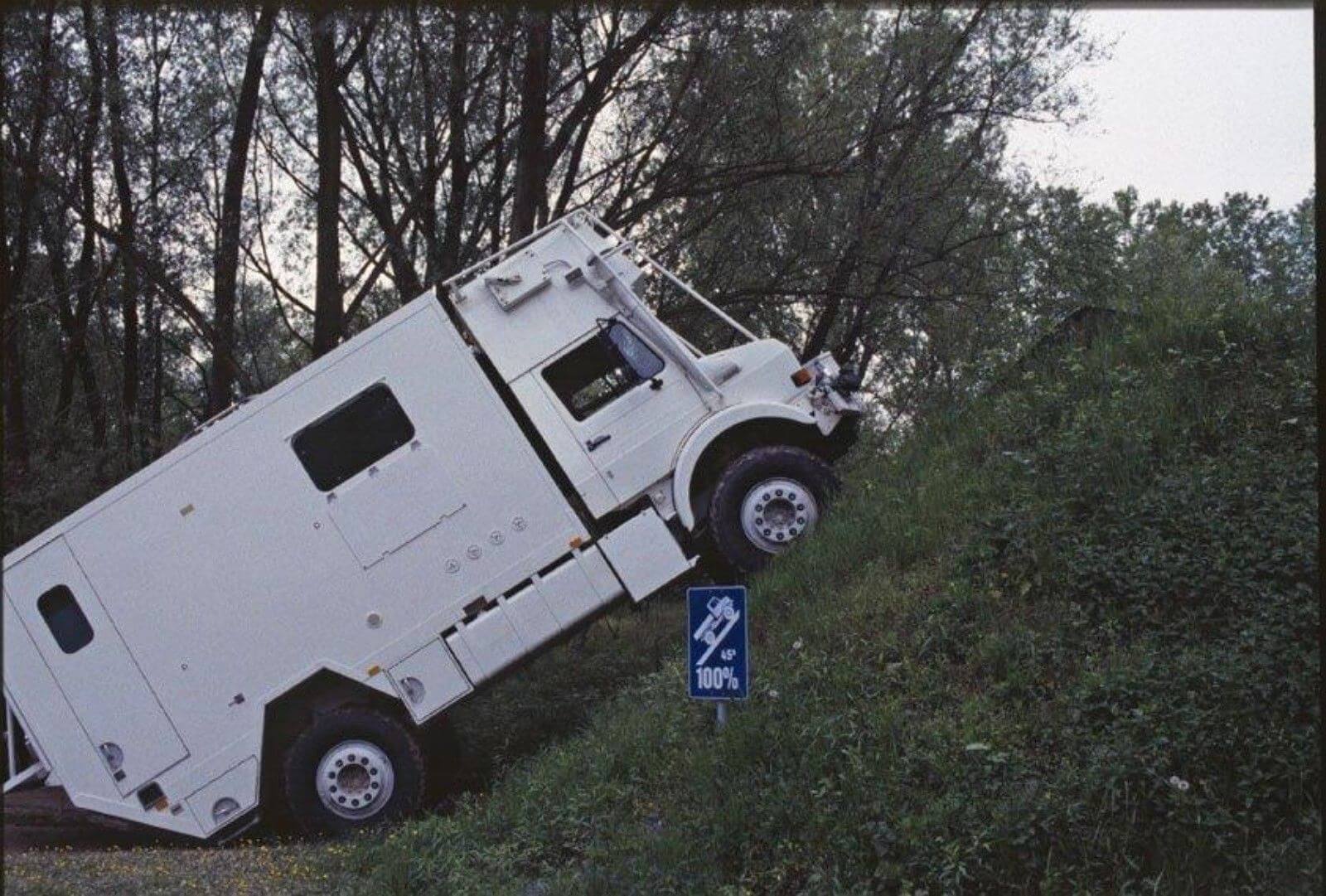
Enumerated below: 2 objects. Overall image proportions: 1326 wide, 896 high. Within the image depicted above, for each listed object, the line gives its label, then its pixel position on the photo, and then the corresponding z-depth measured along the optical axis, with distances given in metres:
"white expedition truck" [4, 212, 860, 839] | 10.55
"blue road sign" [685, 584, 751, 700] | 7.63
